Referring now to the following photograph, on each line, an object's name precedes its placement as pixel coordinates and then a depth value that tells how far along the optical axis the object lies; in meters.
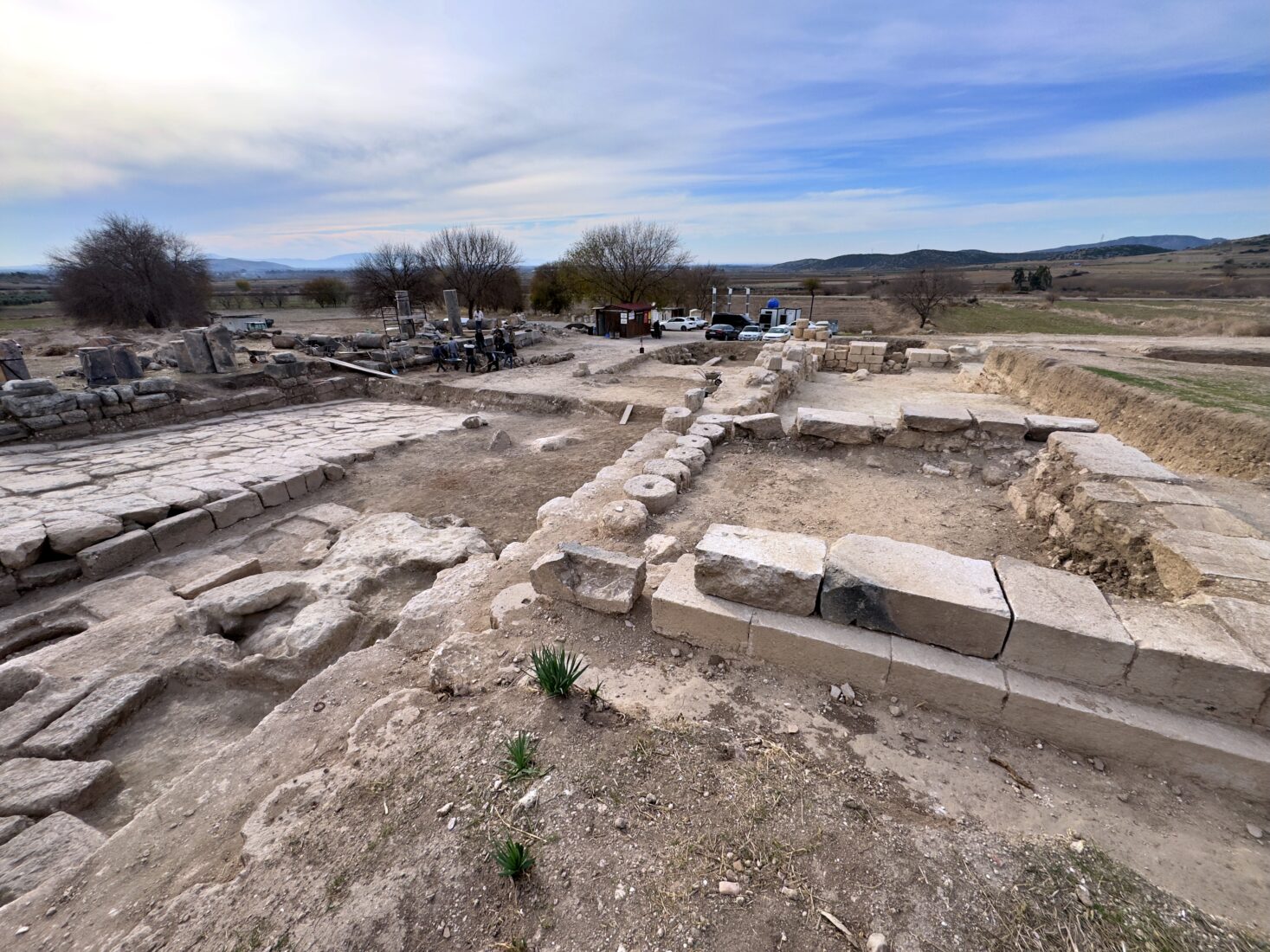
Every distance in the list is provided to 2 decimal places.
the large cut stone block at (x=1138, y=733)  2.28
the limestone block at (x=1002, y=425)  6.29
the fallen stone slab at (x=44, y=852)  2.47
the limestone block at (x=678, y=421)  8.05
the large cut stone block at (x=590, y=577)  3.49
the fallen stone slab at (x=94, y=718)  3.26
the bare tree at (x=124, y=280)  21.67
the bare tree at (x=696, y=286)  39.22
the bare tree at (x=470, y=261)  31.23
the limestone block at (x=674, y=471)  5.50
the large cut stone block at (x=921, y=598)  2.72
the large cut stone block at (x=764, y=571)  3.01
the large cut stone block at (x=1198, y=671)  2.33
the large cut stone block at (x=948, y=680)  2.64
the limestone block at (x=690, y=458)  5.97
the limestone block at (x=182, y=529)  5.85
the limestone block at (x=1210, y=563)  2.83
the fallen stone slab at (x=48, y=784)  2.89
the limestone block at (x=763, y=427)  6.88
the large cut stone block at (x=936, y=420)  6.26
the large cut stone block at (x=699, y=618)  3.11
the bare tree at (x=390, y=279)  29.95
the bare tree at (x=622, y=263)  32.41
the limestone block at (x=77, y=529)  5.32
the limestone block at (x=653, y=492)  5.00
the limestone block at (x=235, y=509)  6.38
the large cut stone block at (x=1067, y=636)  2.52
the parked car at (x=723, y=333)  24.03
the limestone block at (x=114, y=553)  5.33
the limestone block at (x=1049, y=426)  6.13
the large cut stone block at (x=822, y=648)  2.85
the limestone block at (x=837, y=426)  6.44
